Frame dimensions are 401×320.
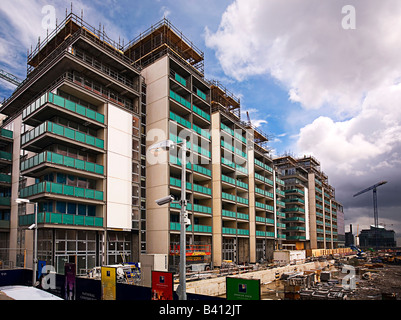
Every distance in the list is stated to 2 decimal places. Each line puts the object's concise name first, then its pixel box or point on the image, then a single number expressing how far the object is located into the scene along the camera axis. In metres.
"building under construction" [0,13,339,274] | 32.66
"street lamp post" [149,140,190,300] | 13.52
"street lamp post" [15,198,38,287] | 23.48
